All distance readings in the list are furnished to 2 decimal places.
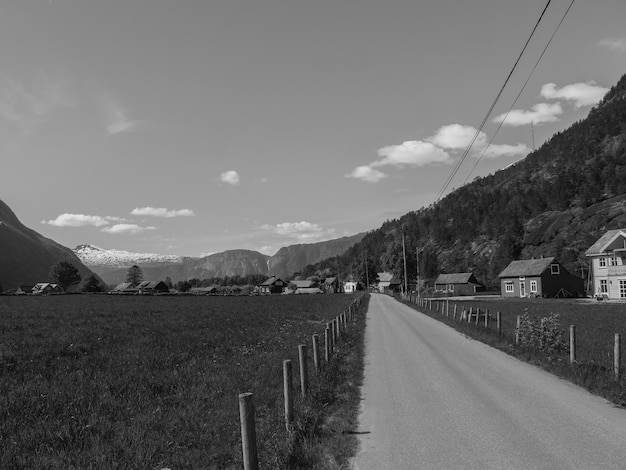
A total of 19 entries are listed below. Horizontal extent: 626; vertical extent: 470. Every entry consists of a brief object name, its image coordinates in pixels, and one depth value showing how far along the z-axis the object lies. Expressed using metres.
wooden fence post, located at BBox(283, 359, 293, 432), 7.79
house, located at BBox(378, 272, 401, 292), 176.62
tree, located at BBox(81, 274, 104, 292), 153.50
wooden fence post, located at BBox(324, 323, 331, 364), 13.92
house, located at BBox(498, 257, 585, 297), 78.06
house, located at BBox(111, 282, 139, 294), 173.25
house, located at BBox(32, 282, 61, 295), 145.49
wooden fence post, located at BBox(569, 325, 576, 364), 13.62
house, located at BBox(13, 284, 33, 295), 150.85
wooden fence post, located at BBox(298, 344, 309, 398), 9.57
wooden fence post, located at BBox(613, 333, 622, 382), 11.65
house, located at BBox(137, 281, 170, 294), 166.36
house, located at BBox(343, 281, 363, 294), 180.23
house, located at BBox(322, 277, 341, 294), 189.62
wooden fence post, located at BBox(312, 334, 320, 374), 12.23
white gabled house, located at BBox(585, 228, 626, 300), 59.09
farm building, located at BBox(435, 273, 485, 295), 119.31
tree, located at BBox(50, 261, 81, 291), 166.75
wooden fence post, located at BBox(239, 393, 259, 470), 5.26
